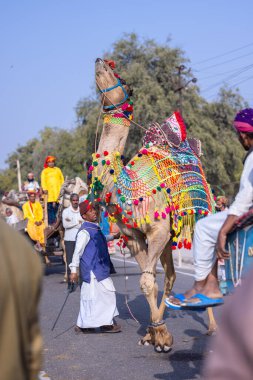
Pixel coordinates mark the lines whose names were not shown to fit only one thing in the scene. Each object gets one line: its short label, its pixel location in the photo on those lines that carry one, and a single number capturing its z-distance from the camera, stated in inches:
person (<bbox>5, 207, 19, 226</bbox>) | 808.0
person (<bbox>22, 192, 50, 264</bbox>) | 714.2
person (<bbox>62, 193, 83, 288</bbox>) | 612.1
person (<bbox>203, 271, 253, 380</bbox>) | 71.1
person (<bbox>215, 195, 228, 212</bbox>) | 613.0
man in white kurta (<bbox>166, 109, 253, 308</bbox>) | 202.5
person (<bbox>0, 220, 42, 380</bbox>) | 88.9
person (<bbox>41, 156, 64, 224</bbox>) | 746.8
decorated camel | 346.6
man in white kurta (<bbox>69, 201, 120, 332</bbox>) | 406.9
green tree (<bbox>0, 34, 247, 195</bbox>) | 1670.8
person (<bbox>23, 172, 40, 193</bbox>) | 849.5
